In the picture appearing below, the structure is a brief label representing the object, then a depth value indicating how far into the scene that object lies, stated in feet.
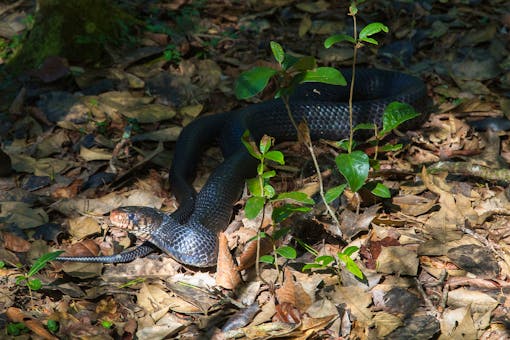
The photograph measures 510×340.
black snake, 16.84
